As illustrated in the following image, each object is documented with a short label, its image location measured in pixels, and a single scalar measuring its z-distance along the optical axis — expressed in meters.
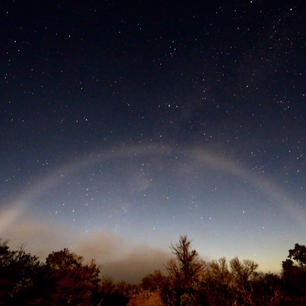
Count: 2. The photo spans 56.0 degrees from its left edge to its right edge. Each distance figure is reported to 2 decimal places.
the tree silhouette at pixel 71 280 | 23.52
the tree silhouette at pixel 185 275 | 25.14
